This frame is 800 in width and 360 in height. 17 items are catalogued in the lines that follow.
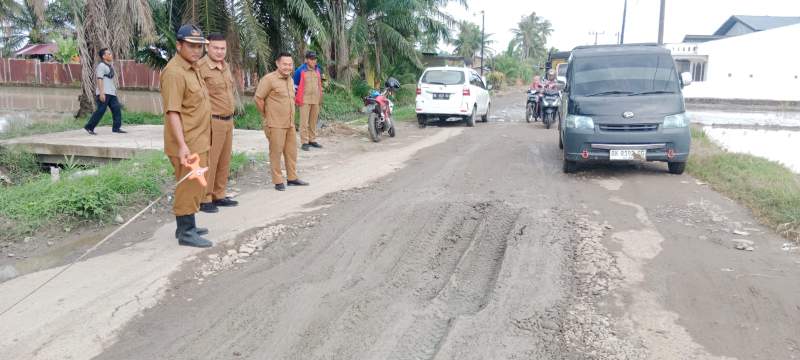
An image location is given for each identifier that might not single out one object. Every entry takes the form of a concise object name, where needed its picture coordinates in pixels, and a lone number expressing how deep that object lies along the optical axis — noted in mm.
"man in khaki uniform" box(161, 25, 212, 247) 4859
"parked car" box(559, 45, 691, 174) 8211
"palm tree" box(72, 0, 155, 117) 11430
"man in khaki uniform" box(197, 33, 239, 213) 6043
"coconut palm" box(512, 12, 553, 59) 86938
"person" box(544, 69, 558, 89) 16086
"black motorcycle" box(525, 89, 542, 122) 17323
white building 35438
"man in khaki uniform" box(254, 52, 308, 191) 7520
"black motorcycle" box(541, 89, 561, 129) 15633
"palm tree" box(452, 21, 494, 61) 60381
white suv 16062
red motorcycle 12812
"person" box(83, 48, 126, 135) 11148
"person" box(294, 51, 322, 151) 10805
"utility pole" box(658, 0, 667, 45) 23312
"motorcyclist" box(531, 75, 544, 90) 17172
